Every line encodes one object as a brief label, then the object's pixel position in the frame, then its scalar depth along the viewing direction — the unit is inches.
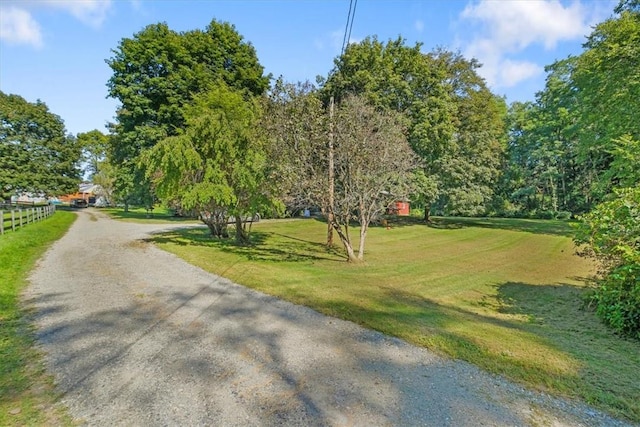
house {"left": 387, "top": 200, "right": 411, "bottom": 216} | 1602.9
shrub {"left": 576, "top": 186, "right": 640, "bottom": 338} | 195.9
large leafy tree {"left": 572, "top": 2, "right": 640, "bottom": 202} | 535.5
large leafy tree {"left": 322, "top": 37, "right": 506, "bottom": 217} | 827.4
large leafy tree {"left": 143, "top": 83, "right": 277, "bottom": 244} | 437.7
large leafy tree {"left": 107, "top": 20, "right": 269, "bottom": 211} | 884.6
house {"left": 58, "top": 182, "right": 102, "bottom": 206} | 2235.5
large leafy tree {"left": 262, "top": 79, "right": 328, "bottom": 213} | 387.2
